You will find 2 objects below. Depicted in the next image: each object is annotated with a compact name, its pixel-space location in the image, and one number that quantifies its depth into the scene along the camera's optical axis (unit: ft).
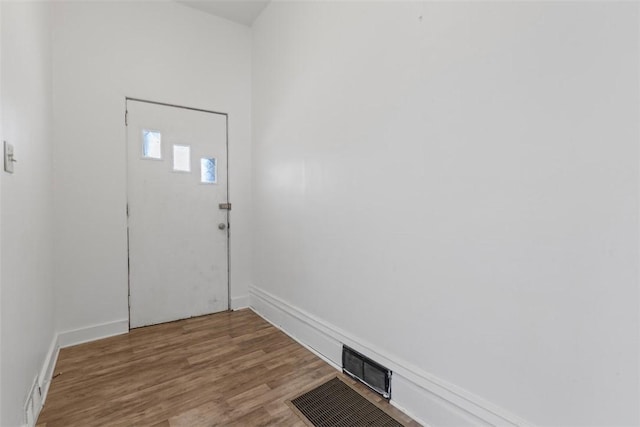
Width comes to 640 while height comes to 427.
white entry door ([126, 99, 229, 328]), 9.21
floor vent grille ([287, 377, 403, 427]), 5.21
